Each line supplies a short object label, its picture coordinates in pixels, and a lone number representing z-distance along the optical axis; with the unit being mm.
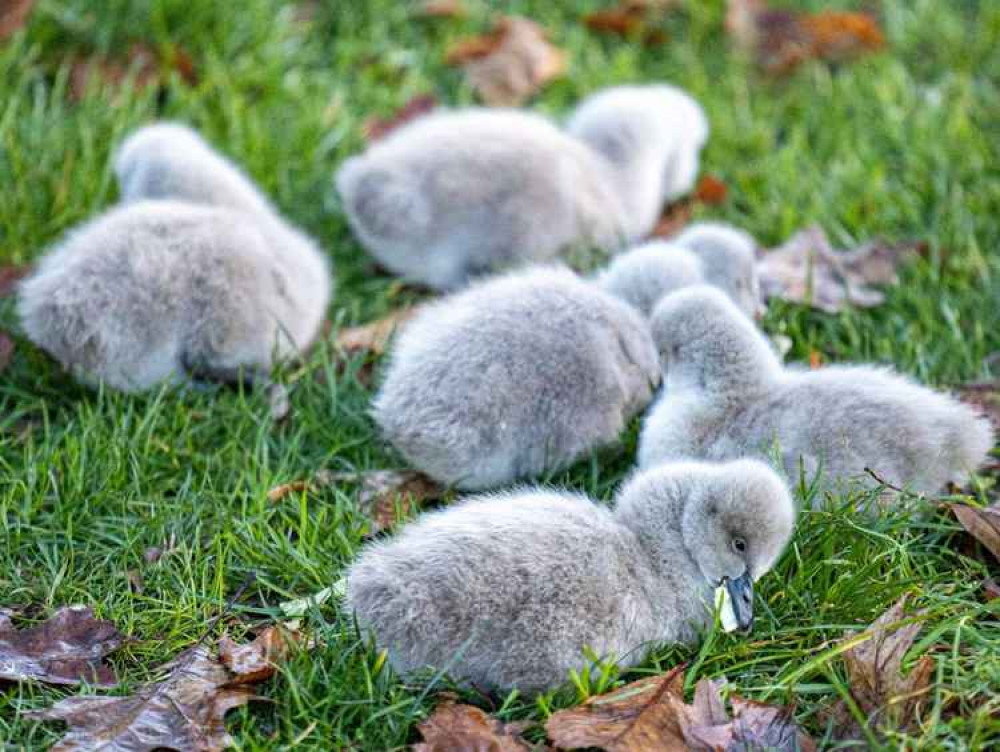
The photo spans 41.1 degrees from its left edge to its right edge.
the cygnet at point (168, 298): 4582
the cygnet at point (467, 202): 5492
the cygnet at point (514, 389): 4254
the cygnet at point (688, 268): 4734
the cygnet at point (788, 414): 3971
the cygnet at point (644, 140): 6000
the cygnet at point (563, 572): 3266
